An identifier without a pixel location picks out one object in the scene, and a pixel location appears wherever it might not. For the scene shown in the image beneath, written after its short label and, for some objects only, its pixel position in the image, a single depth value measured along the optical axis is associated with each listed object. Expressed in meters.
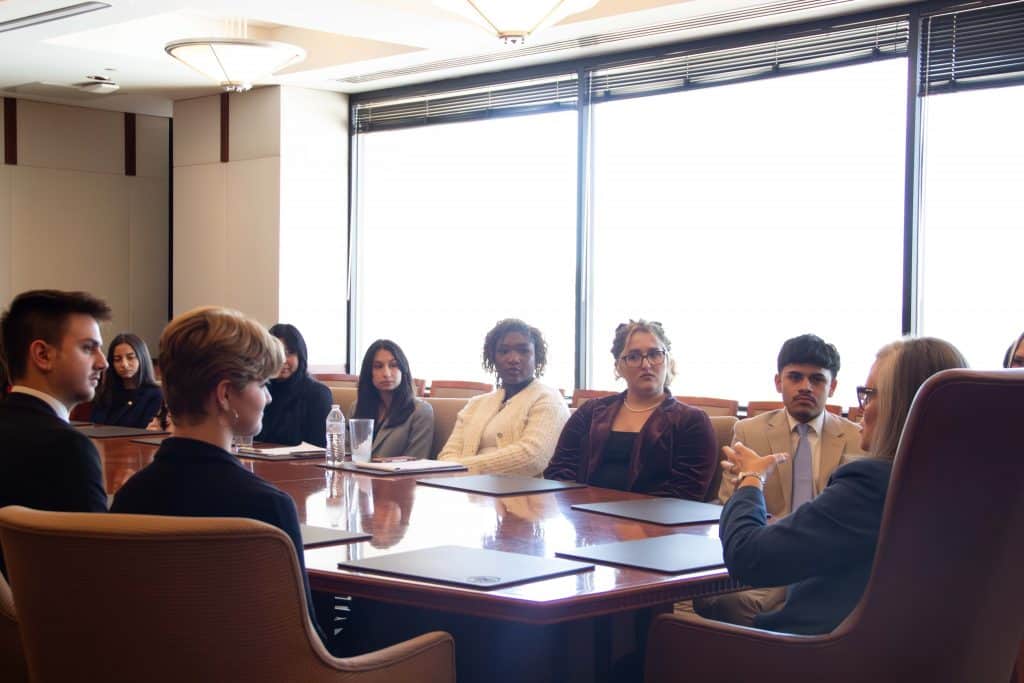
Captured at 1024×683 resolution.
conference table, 2.20
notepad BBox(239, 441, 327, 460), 4.61
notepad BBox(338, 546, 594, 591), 2.27
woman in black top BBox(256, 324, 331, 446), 5.47
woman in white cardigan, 4.64
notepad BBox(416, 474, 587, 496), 3.58
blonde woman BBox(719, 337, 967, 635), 2.25
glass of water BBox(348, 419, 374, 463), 4.35
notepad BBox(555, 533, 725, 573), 2.47
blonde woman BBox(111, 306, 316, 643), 2.04
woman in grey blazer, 5.16
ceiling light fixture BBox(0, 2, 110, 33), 6.29
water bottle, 4.42
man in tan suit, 3.67
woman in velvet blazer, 3.92
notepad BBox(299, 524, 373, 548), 2.67
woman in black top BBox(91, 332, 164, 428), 6.36
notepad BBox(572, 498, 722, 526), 3.07
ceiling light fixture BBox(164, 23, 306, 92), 6.56
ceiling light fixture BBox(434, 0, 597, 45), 5.05
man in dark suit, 2.59
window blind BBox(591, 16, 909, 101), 6.11
